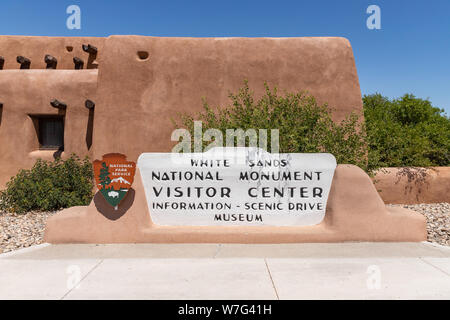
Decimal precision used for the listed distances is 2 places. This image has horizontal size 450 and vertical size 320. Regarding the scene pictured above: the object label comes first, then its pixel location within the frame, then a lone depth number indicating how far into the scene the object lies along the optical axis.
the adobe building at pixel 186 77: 10.79
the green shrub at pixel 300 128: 6.99
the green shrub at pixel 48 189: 9.09
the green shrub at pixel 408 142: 10.36
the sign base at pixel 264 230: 6.04
